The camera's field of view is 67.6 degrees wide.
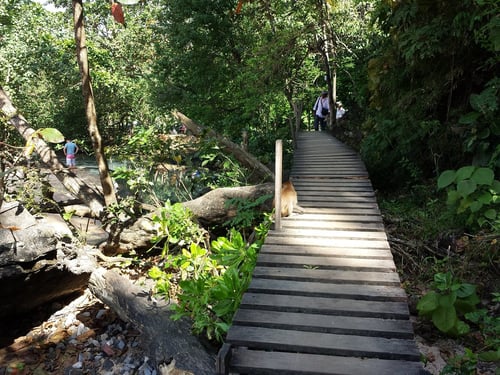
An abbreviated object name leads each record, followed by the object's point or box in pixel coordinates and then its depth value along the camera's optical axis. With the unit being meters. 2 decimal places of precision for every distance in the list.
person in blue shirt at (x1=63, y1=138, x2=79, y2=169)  14.38
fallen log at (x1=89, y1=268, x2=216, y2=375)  4.20
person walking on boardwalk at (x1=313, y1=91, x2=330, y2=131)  14.44
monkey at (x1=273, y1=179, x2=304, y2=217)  5.70
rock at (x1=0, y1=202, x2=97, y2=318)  5.09
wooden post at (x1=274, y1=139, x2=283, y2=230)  5.04
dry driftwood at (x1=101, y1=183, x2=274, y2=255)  7.04
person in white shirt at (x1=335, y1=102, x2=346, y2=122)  14.67
